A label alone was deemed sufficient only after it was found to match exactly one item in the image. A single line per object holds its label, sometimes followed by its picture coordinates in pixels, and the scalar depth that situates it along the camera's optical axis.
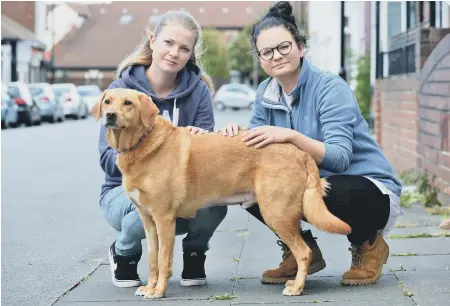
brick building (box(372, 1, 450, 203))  10.30
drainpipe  21.45
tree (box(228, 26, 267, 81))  101.12
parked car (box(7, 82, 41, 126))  36.56
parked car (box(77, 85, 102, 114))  55.38
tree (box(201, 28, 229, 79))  113.56
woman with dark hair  5.57
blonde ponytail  6.07
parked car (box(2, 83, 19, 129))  34.41
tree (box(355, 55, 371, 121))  24.86
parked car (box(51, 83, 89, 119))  48.88
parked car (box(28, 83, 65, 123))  42.81
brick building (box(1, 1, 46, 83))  62.19
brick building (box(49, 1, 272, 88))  114.25
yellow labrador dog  5.42
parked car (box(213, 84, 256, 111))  62.91
